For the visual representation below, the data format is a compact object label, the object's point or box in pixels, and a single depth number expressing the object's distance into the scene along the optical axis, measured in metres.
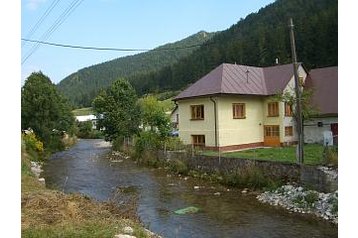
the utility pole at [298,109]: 11.28
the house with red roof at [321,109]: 17.58
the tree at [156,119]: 20.66
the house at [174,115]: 27.63
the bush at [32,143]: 20.21
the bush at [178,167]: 15.61
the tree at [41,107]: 21.64
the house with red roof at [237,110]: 17.59
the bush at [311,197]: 9.67
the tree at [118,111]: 27.20
